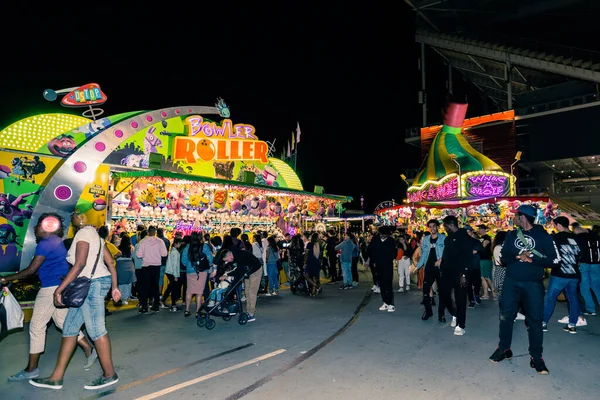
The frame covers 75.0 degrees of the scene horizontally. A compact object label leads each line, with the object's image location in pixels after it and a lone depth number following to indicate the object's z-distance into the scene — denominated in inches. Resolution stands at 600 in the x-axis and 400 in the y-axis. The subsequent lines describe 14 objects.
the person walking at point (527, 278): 177.5
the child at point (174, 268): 330.6
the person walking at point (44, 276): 168.2
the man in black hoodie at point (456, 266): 242.2
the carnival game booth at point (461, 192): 621.6
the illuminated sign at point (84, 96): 444.5
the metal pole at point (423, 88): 1373.0
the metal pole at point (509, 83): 1142.3
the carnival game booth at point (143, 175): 369.7
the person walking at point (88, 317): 161.9
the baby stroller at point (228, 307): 267.1
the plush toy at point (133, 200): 498.3
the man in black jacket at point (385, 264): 319.6
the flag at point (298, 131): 917.2
